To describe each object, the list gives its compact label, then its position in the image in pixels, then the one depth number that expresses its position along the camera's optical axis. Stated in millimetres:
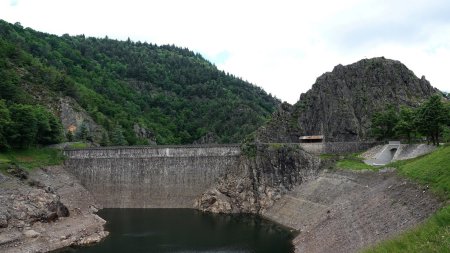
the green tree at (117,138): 106000
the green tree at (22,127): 70188
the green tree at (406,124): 70000
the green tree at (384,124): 78875
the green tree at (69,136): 91169
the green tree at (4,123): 67812
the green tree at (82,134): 94875
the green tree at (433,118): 60906
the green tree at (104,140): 98519
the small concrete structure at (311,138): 85938
